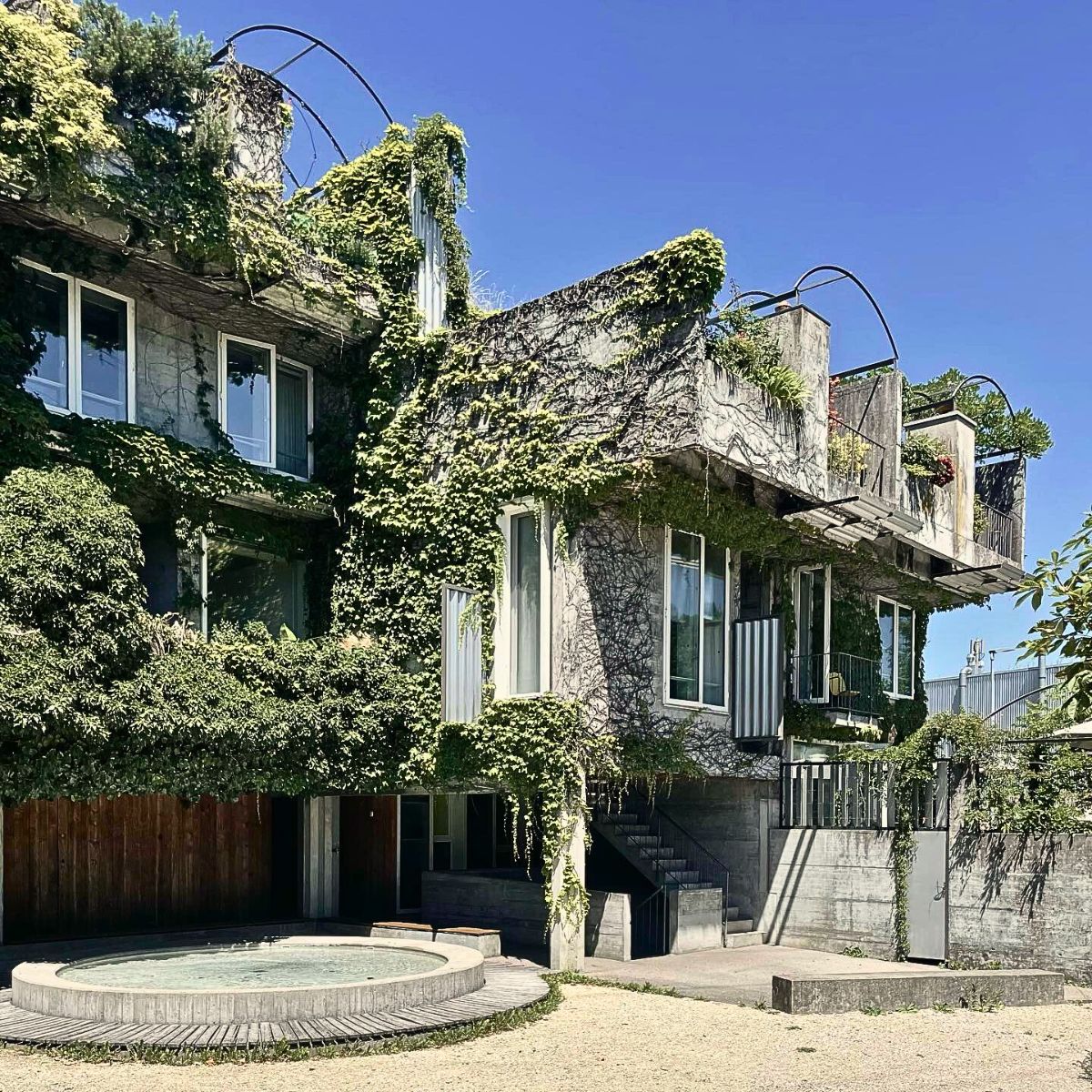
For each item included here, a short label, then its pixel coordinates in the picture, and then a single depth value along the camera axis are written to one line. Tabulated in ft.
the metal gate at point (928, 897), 52.54
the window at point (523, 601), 53.16
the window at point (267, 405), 58.44
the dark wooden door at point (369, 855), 65.05
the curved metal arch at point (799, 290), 58.16
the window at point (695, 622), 55.31
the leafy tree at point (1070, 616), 18.88
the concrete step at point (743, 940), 58.18
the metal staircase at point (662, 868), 56.13
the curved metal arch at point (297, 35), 59.00
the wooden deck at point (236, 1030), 33.65
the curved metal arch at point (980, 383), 71.35
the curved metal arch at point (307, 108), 61.26
